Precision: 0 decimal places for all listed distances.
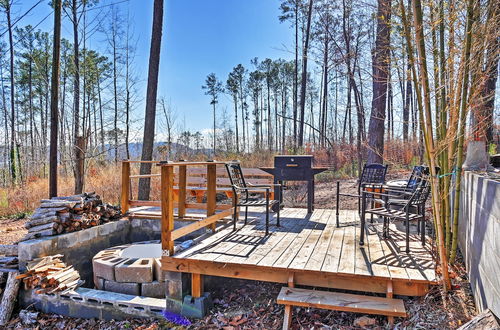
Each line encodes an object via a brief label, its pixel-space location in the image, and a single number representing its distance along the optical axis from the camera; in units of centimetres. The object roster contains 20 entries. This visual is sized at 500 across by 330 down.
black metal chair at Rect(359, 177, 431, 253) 295
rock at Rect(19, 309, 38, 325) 329
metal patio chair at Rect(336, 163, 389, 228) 457
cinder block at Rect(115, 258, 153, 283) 349
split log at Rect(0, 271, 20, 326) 340
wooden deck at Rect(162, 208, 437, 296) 256
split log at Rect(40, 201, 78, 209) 404
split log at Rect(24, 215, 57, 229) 388
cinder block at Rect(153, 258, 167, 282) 350
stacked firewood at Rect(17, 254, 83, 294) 344
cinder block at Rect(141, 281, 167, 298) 348
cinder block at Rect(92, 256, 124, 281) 354
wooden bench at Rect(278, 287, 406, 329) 238
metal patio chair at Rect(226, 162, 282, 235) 380
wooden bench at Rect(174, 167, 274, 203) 593
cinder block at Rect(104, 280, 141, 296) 349
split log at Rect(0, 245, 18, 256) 393
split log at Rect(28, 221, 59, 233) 384
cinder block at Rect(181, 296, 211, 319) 288
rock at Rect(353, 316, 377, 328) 246
